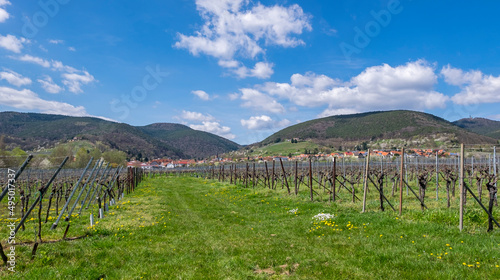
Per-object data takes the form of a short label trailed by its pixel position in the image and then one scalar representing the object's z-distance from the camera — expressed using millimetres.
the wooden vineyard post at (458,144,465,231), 8308
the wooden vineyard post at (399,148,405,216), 11122
